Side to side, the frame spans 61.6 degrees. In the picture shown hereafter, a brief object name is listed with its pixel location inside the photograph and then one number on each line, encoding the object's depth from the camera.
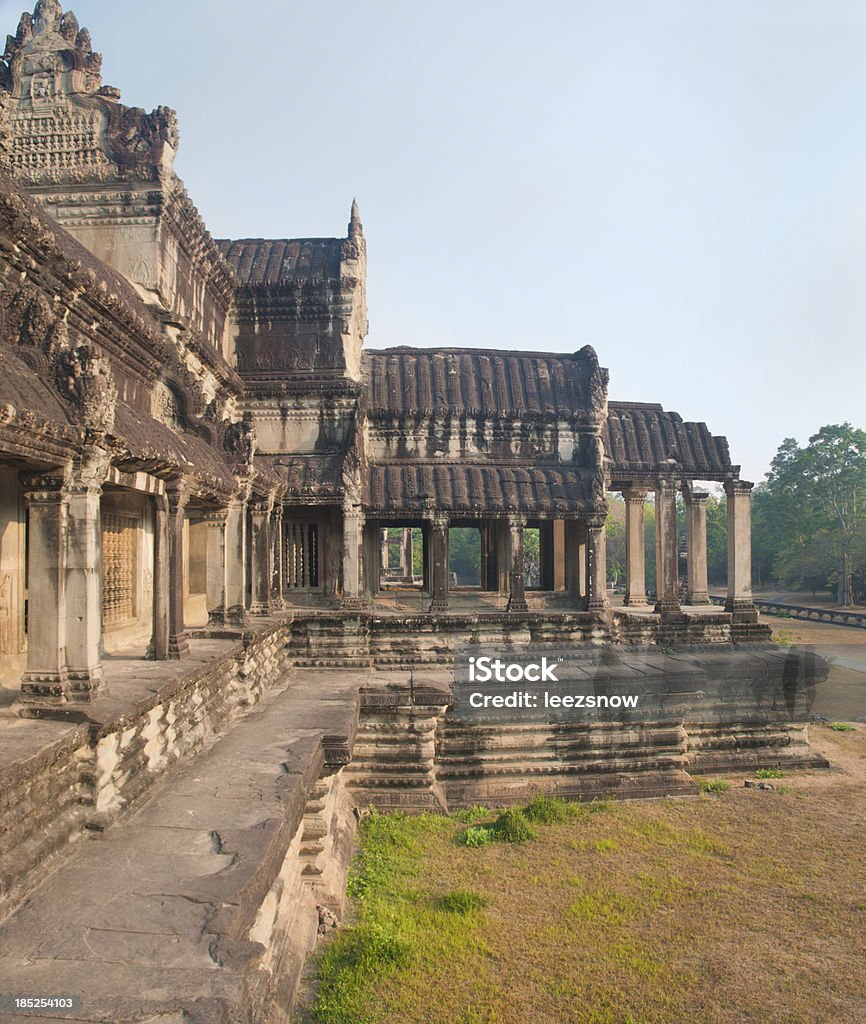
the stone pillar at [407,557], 33.03
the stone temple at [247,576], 4.38
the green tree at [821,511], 40.69
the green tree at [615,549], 55.59
